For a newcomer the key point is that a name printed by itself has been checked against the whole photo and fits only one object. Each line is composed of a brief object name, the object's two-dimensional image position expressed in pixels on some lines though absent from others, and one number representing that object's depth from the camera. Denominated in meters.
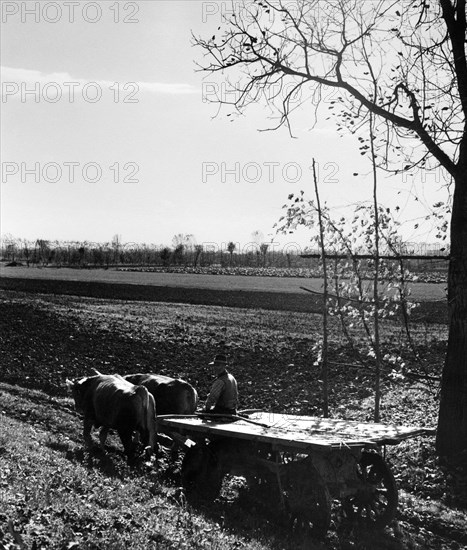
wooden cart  9.90
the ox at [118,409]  14.28
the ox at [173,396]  16.84
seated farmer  12.43
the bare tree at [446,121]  14.20
